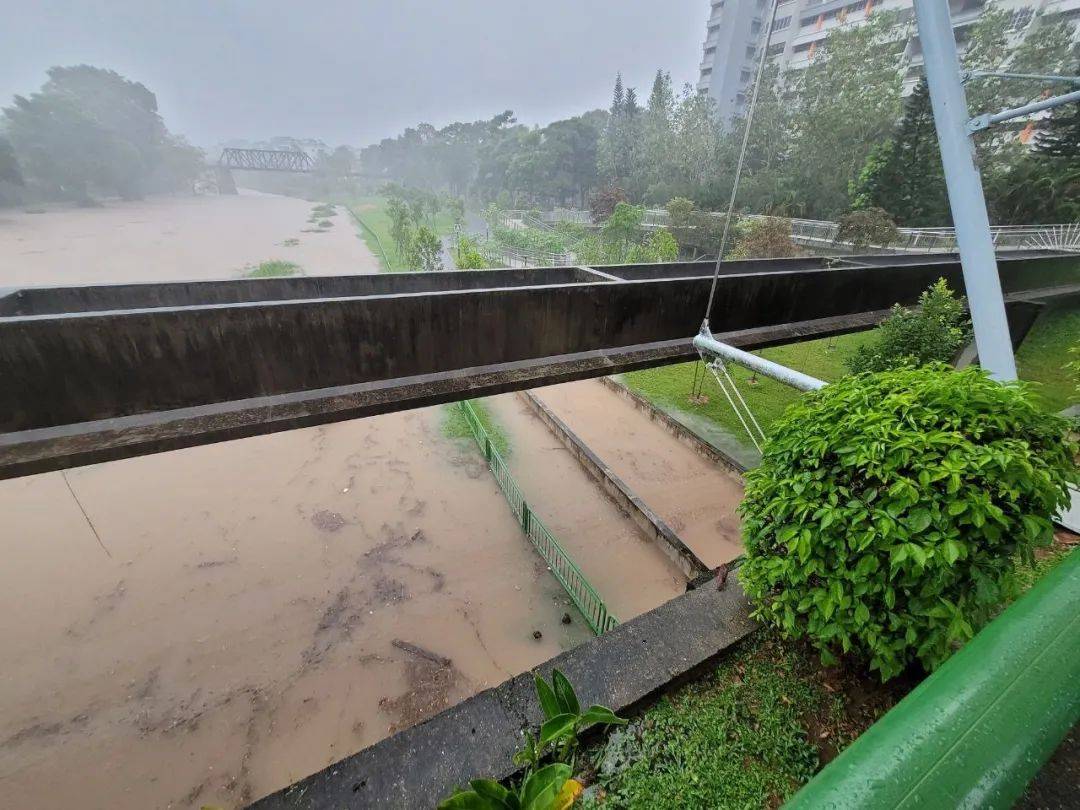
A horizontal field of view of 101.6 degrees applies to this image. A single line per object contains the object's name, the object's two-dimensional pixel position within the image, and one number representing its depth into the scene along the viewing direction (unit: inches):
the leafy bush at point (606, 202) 1193.3
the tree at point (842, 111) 890.1
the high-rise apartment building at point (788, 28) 987.9
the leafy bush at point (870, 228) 642.8
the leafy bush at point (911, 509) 65.2
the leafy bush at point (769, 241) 653.9
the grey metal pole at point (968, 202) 150.3
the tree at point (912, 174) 737.6
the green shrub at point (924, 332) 214.2
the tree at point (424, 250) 792.3
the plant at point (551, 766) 58.1
